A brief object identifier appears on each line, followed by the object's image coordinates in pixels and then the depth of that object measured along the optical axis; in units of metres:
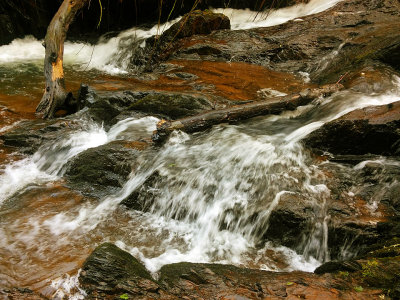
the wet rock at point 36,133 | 5.40
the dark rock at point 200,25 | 9.70
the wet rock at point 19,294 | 2.26
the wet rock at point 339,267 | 2.49
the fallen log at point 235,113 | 5.02
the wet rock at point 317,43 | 7.28
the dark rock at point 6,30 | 11.02
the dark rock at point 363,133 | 4.08
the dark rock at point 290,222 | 3.45
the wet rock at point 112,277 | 2.24
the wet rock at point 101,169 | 4.58
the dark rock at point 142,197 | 4.18
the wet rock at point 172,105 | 5.72
